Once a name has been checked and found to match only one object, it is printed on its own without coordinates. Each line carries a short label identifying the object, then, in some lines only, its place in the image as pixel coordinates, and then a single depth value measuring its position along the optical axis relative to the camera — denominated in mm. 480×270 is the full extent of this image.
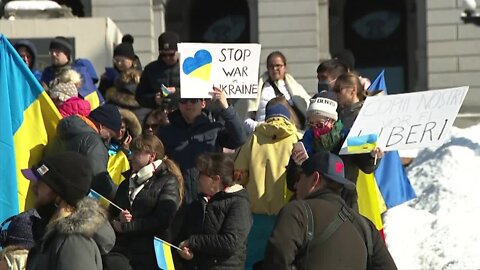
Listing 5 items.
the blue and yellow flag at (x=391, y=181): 21187
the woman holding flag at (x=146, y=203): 16500
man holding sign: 18547
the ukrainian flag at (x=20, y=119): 17562
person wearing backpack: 12187
